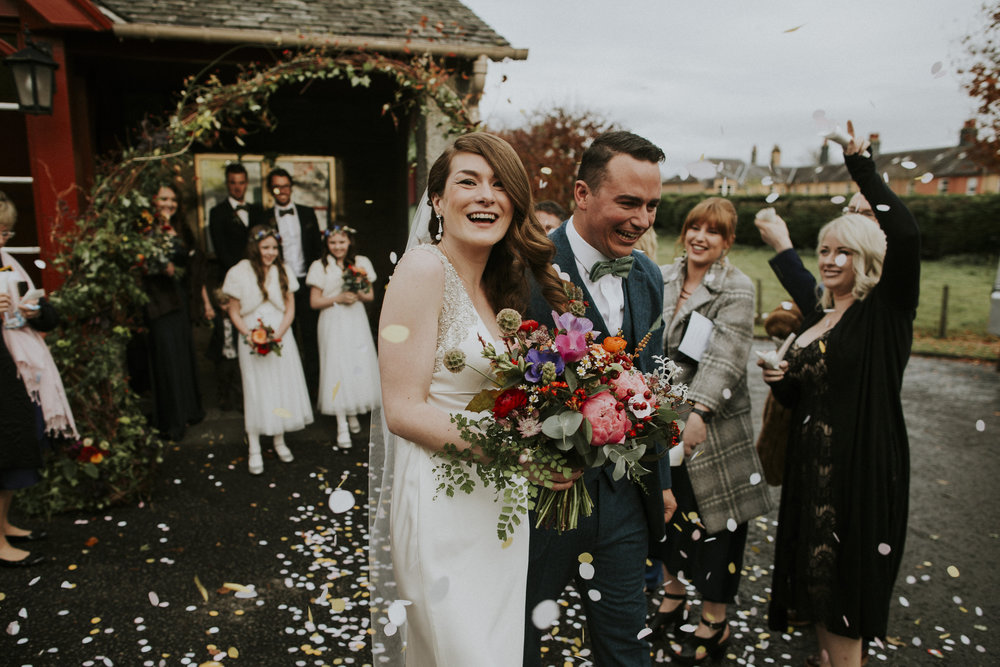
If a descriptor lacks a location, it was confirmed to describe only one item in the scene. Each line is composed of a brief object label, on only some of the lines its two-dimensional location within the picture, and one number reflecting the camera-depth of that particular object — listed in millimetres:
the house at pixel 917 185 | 34438
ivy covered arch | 4773
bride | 1943
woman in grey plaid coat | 3283
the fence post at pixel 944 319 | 14281
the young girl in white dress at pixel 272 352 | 5859
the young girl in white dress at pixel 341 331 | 6508
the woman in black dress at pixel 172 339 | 6129
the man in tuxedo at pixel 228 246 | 7137
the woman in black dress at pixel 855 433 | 2808
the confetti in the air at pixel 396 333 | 1929
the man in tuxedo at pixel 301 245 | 7203
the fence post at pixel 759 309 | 16245
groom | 2275
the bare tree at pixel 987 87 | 10008
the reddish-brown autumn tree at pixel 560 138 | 12128
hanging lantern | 5281
